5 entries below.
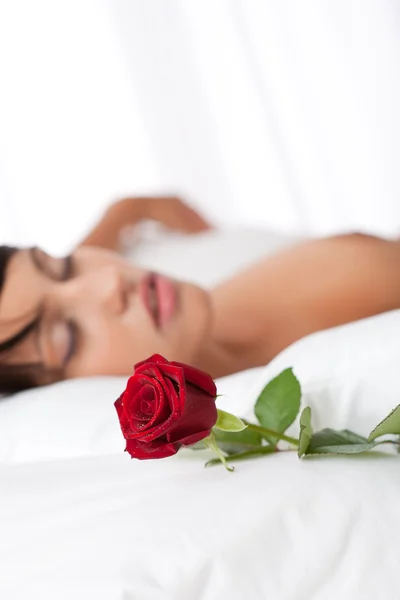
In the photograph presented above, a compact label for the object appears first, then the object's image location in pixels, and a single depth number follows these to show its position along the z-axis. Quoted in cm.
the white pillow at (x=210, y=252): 125
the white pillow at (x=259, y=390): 85
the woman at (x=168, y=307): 102
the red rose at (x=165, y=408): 72
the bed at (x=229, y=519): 69
